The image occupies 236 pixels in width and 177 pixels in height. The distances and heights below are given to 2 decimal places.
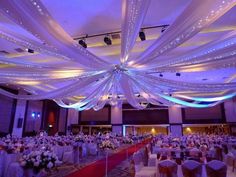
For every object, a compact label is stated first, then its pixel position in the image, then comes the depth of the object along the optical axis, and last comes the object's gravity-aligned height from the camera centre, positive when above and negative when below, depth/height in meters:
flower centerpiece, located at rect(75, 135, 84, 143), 9.08 -0.42
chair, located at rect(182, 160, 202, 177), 3.01 -0.57
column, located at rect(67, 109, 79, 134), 19.54 +1.24
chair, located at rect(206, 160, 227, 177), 2.98 -0.56
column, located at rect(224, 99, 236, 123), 15.85 +1.66
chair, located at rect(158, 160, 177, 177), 3.12 -0.59
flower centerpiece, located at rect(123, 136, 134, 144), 11.56 -0.61
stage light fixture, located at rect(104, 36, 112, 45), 5.02 +2.24
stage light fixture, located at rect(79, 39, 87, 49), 5.22 +2.26
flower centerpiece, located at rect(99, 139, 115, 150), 7.20 -0.53
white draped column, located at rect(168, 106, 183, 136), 17.17 +0.83
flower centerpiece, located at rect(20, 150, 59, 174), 2.88 -0.45
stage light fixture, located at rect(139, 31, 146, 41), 4.69 +2.22
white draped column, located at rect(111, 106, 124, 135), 18.80 +0.95
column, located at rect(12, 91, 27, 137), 12.30 +0.71
